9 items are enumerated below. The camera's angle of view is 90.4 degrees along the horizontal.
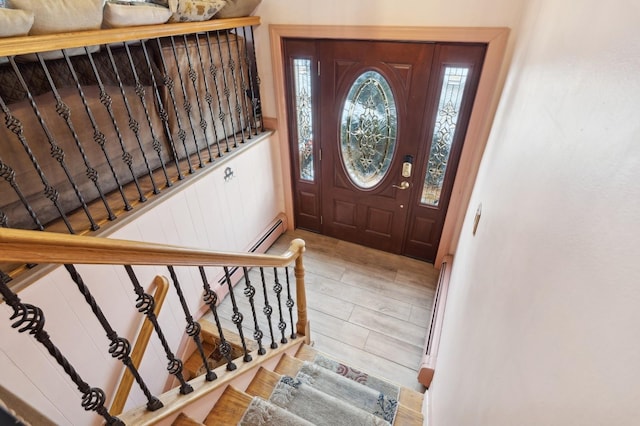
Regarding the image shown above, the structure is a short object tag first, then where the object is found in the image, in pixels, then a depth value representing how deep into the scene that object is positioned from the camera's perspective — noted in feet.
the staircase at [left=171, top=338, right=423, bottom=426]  4.91
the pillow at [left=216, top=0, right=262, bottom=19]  7.97
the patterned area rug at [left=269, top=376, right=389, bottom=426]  5.70
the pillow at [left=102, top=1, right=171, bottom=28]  5.47
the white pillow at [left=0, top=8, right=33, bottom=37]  4.21
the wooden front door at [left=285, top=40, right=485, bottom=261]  8.18
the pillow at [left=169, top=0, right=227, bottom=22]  6.65
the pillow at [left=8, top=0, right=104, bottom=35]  4.52
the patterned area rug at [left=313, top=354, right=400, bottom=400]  7.17
